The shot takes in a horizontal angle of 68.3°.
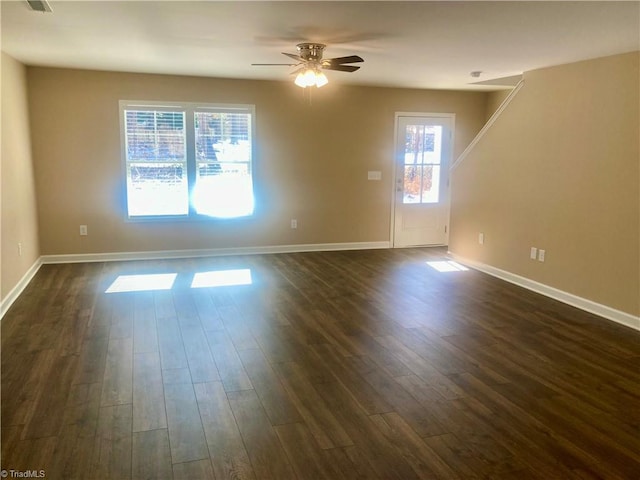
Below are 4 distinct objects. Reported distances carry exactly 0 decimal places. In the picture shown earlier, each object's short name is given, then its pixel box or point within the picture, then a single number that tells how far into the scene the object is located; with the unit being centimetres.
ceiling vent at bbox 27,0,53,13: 302
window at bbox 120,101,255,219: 613
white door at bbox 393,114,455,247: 719
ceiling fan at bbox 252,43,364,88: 414
